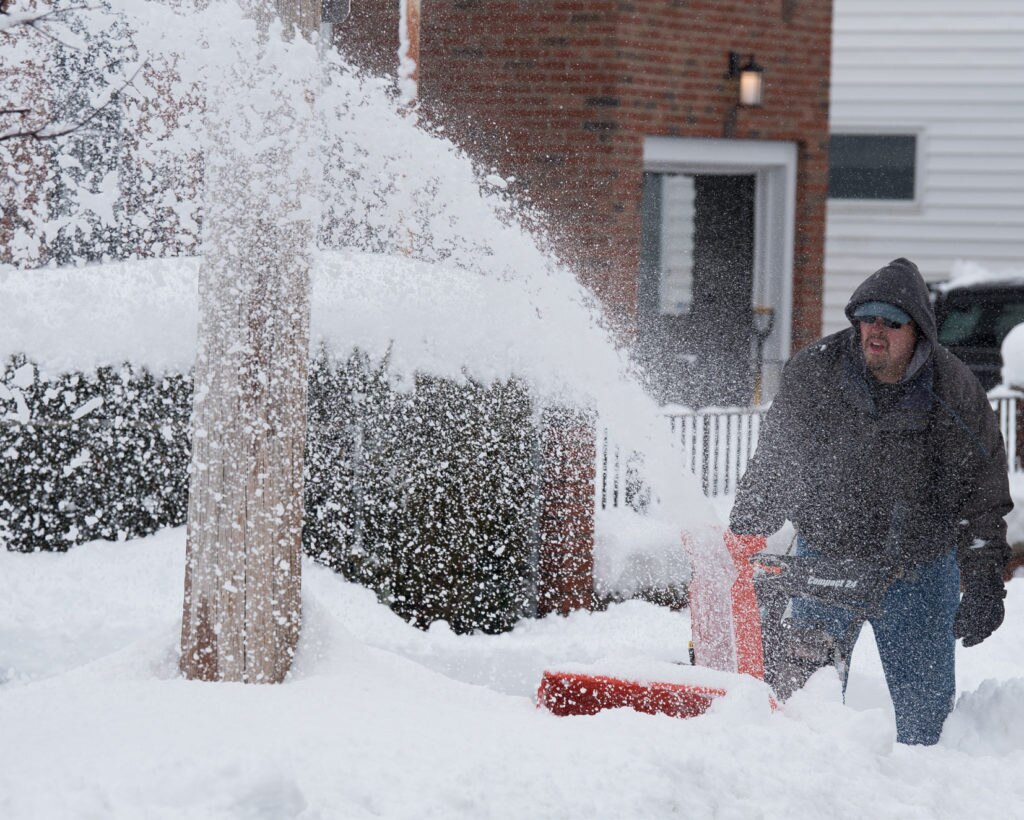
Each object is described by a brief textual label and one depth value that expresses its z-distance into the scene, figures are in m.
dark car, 27.28
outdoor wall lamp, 23.14
